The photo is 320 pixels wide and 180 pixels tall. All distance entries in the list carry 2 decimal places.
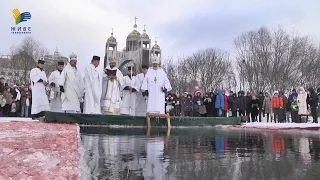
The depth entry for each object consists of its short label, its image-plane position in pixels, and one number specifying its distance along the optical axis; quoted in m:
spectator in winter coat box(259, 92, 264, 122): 12.68
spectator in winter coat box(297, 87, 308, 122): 11.08
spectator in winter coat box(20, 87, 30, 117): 11.59
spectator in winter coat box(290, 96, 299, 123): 11.66
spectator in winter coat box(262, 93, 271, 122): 13.16
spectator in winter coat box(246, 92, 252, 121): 12.13
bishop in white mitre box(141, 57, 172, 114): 8.62
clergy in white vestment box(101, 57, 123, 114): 8.24
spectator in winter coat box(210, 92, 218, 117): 11.97
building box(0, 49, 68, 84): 33.44
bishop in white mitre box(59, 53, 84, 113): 7.99
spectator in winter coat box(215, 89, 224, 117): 11.65
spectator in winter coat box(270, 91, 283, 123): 12.05
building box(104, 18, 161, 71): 53.78
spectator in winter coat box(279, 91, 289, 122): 12.24
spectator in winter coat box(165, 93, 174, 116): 12.93
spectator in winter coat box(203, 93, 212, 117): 12.14
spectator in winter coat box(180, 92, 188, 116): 12.79
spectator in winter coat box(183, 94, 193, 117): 12.51
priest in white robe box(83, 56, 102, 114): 7.91
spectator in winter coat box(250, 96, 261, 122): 11.97
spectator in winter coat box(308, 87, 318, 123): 10.30
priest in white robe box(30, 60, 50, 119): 8.34
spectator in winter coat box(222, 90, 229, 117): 11.86
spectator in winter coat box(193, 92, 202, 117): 12.29
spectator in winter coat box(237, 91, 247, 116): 12.25
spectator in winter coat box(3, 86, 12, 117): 10.84
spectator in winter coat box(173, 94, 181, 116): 13.11
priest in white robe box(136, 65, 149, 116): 9.20
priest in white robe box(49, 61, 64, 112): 8.06
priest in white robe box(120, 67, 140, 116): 8.86
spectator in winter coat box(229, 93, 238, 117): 12.21
